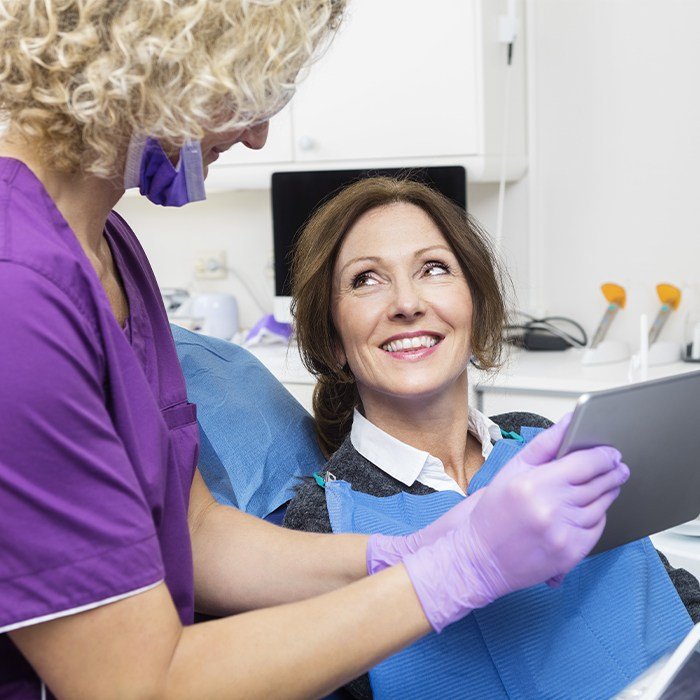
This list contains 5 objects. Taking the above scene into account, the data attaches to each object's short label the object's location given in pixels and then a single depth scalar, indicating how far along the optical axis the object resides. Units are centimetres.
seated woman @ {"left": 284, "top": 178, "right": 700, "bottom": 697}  142
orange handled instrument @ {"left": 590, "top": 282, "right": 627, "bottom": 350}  266
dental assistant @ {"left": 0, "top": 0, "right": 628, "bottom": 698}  78
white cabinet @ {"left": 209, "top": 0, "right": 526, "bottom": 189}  251
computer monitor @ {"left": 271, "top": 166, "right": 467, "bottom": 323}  266
